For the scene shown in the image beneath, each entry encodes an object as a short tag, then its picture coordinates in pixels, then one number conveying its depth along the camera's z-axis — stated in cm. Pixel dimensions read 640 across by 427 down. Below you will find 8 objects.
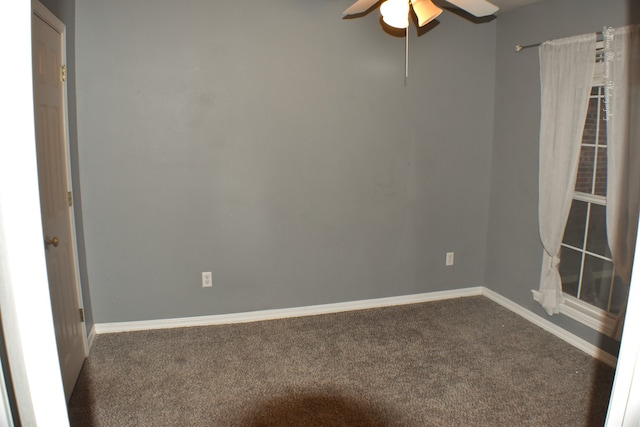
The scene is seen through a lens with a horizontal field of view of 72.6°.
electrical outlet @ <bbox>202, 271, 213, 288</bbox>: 344
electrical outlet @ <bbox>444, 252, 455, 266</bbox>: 398
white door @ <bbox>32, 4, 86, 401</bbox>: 227
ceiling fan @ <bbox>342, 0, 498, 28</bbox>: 225
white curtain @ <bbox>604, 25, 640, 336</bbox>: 256
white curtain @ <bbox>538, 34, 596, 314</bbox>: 291
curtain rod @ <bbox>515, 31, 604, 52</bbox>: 330
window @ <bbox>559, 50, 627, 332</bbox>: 293
